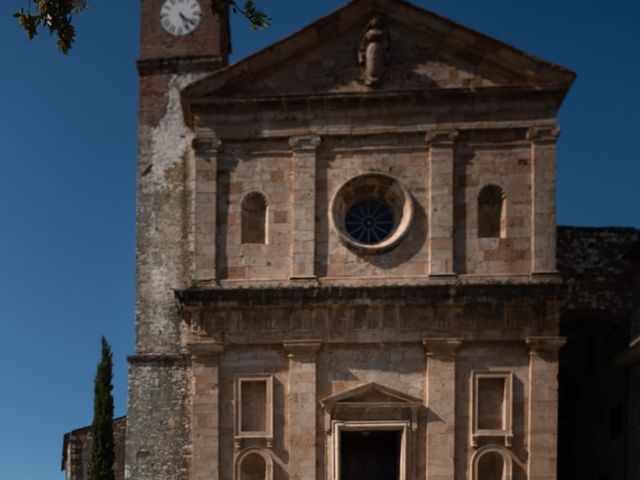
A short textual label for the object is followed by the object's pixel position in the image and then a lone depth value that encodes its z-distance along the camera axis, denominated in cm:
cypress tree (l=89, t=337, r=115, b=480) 2323
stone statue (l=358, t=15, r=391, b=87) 1884
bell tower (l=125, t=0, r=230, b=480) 2139
